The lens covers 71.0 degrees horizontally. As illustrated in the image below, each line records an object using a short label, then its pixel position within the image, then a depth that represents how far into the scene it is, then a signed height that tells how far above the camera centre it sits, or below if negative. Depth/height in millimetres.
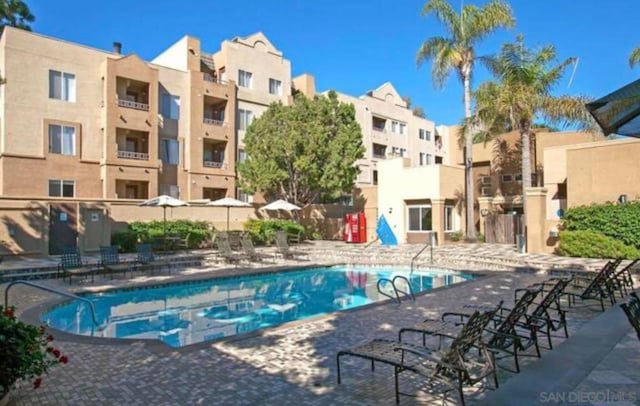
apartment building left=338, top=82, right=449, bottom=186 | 41406 +8421
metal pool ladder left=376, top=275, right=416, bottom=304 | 10838 -2089
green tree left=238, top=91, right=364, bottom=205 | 26125 +3846
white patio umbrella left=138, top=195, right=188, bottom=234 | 20039 +605
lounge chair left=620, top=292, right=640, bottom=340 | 4696 -1125
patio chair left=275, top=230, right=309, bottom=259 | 20688 -1433
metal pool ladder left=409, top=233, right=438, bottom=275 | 18869 -2019
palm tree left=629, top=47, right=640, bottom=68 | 20484 +7136
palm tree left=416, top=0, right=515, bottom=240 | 25359 +9740
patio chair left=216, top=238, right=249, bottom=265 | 19086 -1657
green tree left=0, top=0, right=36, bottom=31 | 27922 +13165
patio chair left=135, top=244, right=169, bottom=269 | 16391 -1549
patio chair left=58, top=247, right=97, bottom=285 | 14773 -1656
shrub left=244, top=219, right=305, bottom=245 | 26273 -827
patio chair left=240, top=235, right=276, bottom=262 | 19578 -1537
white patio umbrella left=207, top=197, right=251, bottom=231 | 22842 +616
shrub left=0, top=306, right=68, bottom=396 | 4285 -1327
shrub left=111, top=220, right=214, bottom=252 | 21470 -832
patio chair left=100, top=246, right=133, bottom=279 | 15556 -1619
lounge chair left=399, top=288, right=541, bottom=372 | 5684 -1646
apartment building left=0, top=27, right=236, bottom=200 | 24047 +5553
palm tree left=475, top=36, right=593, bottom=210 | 20491 +5430
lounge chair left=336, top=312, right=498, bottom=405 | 4793 -1679
